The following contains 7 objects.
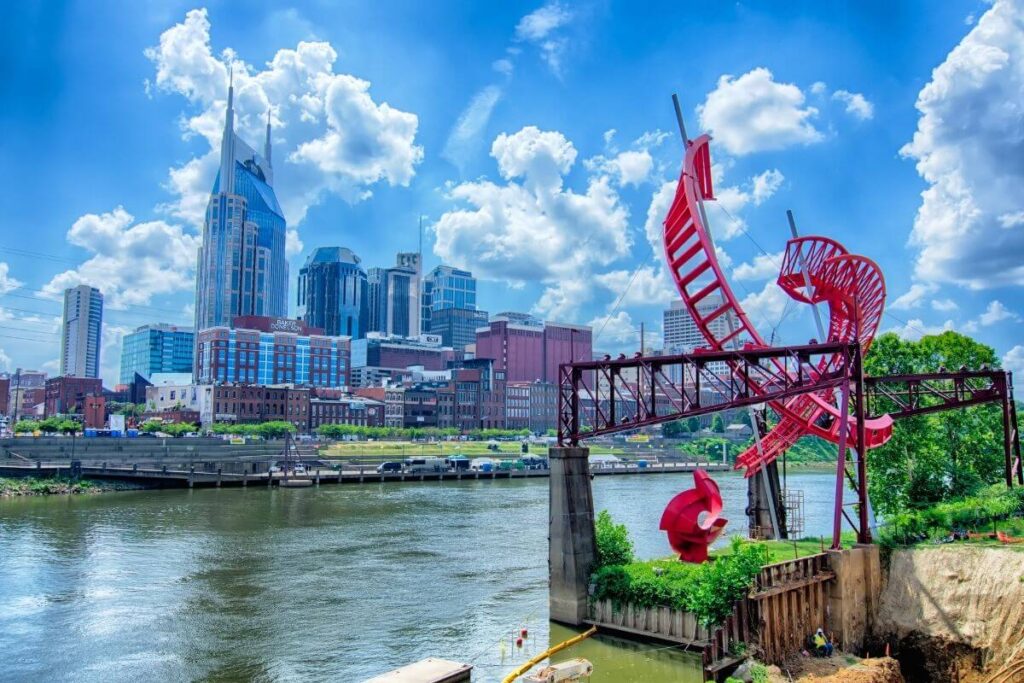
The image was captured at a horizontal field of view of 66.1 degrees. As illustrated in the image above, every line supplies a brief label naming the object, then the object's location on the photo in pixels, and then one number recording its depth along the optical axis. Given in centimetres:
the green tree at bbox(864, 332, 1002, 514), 4334
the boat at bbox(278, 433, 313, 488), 10738
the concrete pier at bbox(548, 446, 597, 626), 3156
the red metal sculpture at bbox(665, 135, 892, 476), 3769
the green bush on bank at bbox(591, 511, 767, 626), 2670
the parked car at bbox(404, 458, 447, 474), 12825
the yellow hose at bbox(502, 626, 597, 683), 2584
